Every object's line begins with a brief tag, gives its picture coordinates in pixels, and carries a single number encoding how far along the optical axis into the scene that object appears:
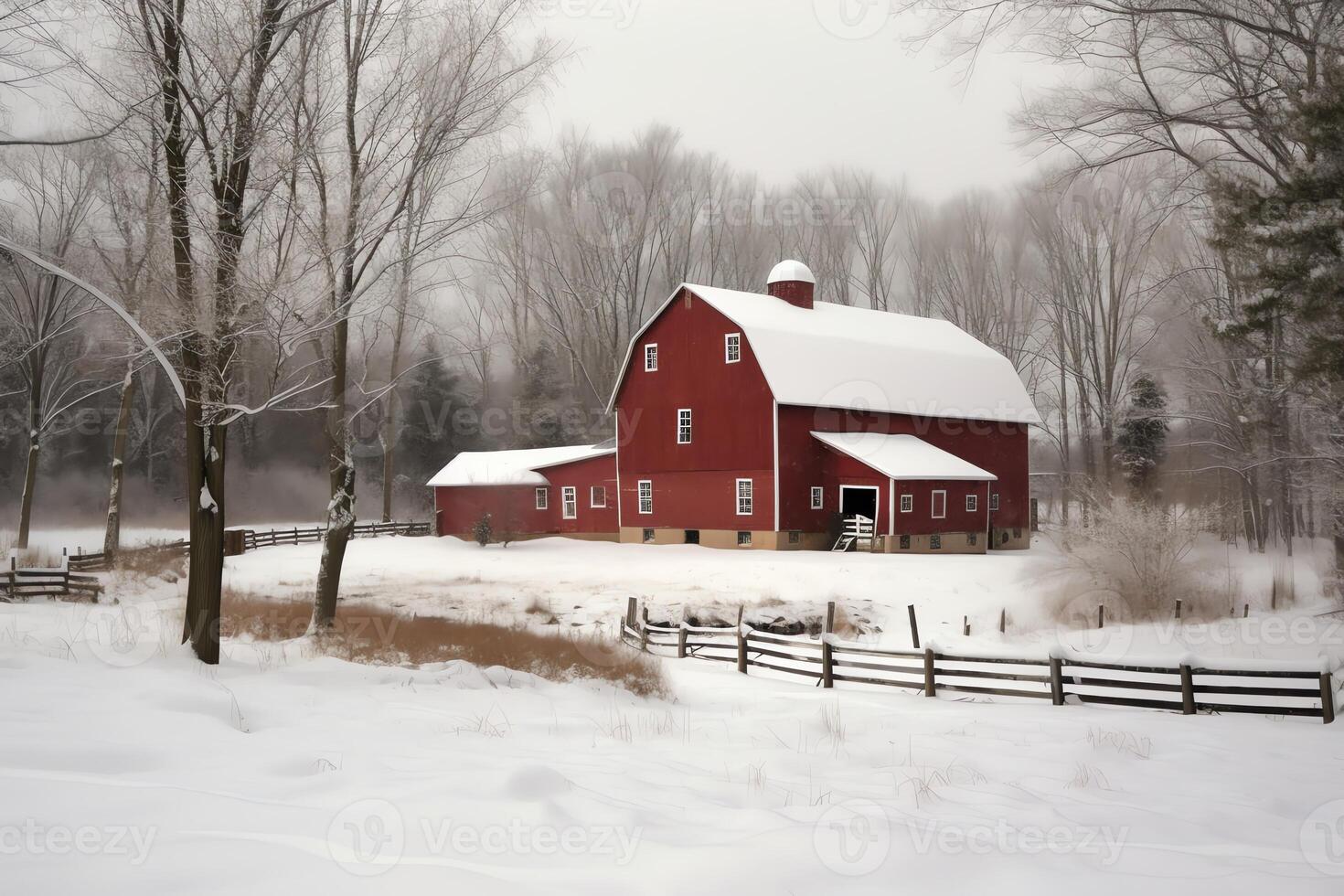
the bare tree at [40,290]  22.81
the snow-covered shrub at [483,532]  33.44
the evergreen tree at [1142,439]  38.50
